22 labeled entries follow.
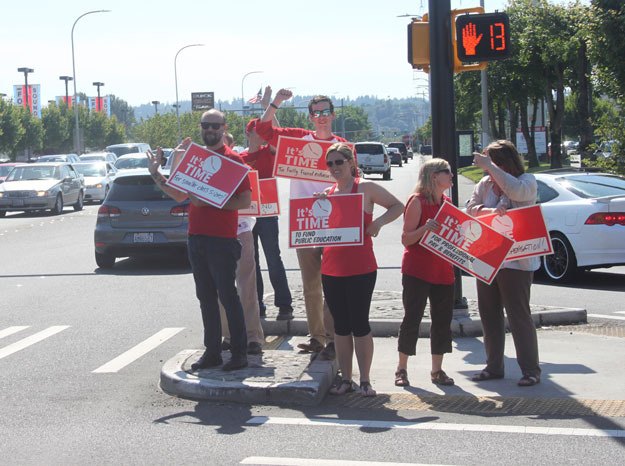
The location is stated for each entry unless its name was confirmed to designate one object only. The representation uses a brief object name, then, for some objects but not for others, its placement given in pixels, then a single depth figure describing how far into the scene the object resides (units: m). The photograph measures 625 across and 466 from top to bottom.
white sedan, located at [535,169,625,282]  12.94
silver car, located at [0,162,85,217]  32.56
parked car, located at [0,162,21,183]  46.13
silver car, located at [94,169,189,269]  16.08
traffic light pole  10.07
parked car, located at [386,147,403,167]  85.68
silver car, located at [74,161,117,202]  39.78
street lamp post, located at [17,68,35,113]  93.75
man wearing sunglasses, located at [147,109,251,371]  7.82
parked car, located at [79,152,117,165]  47.25
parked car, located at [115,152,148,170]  42.28
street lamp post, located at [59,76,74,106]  108.04
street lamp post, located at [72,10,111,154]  59.00
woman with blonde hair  7.64
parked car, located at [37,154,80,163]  50.69
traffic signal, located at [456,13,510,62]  9.95
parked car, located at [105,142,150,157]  58.22
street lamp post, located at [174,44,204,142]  74.25
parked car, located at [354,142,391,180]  54.47
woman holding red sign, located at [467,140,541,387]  7.64
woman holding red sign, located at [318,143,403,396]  7.37
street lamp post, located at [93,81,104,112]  127.99
